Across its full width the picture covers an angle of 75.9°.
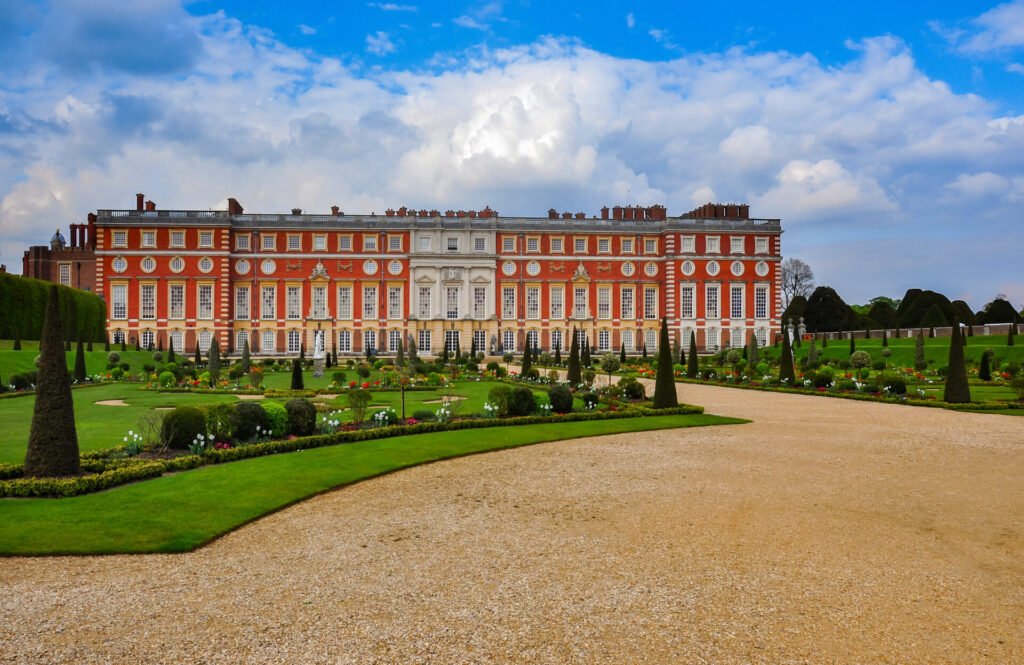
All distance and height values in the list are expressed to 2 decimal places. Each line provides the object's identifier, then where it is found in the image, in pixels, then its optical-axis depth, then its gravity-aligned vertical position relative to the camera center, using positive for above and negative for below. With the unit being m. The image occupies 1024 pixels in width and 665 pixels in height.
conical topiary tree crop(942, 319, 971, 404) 17.77 -1.09
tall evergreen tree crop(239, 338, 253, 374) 29.87 -0.50
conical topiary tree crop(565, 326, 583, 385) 23.80 -0.92
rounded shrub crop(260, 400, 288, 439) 11.58 -1.21
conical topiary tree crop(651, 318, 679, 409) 16.64 -1.02
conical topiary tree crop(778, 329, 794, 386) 24.36 -0.86
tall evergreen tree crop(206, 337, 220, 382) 25.30 -0.44
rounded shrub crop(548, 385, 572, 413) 15.80 -1.27
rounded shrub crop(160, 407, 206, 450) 10.42 -1.21
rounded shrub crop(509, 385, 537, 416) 15.12 -1.29
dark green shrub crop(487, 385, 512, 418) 14.98 -1.18
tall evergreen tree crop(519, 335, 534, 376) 27.56 -0.72
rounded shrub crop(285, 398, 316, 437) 11.90 -1.22
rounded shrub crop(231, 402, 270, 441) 11.04 -1.17
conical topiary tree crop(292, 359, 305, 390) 21.27 -0.88
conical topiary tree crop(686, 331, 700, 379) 28.94 -1.00
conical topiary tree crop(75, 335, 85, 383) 24.72 -0.45
